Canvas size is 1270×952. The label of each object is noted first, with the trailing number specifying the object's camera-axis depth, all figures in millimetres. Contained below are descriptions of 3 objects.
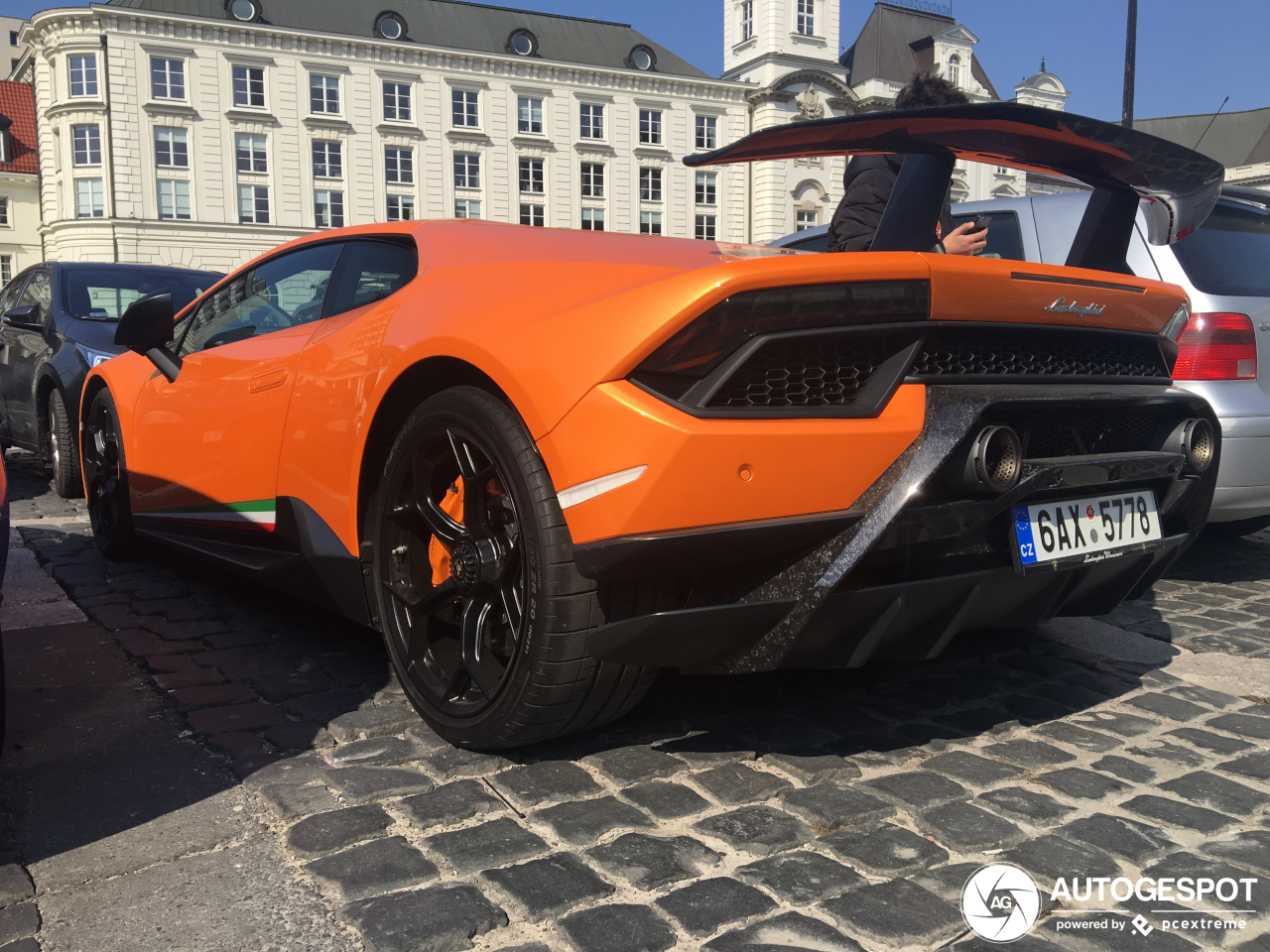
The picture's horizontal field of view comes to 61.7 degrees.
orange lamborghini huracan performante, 2029
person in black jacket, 3852
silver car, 4066
